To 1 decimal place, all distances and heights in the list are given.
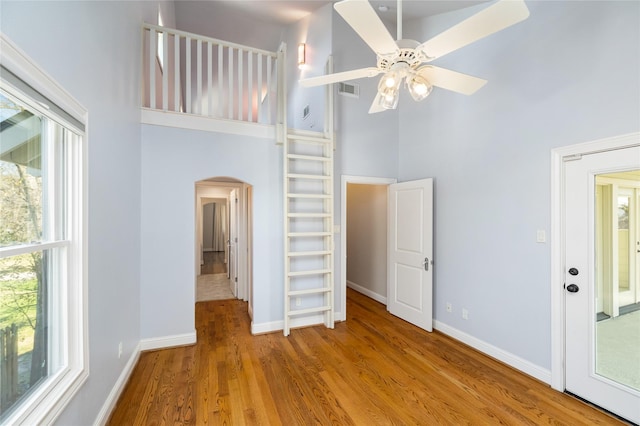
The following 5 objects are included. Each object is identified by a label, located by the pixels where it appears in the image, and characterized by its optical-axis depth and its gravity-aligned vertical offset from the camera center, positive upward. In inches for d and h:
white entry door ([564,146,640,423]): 81.5 -32.2
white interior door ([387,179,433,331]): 142.7 -22.1
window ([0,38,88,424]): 43.4 -7.2
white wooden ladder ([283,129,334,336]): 143.0 -8.3
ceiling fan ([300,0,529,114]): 55.5 +38.8
